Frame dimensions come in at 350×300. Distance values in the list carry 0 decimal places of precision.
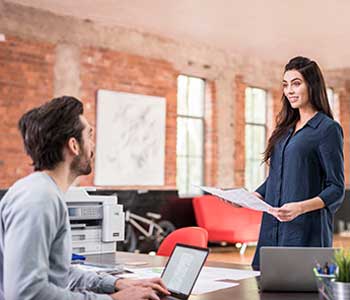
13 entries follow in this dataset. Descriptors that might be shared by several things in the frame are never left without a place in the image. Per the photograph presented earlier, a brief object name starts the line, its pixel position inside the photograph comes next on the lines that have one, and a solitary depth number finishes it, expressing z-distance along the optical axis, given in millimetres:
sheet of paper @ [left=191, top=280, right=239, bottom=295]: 2170
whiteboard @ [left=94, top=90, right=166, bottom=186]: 8234
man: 1561
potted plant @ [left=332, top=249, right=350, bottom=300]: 1490
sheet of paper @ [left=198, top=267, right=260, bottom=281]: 2463
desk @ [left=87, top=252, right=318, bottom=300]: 2043
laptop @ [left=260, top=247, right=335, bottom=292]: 2100
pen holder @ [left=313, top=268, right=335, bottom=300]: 1520
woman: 2840
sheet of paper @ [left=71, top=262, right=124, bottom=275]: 2547
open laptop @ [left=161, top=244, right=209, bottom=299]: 1959
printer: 3266
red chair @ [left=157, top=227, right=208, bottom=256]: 3329
